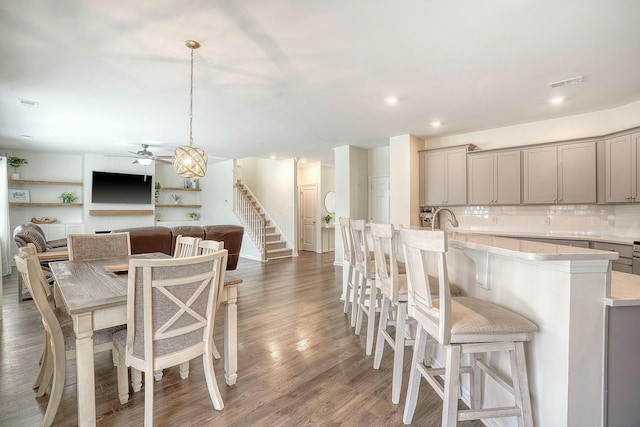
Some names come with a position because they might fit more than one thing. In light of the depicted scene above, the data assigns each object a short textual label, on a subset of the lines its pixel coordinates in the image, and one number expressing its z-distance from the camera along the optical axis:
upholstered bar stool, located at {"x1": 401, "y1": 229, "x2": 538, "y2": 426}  1.38
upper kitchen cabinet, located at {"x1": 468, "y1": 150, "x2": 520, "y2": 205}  4.76
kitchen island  1.33
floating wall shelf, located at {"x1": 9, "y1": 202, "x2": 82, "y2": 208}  6.92
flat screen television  7.84
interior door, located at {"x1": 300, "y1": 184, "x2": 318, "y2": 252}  9.23
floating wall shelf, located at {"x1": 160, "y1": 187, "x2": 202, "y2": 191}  9.23
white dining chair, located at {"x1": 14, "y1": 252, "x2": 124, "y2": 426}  1.66
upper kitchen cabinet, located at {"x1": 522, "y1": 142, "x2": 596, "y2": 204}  4.15
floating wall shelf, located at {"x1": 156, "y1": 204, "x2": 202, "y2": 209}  9.23
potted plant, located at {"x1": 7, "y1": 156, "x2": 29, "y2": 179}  6.81
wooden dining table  1.58
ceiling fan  5.89
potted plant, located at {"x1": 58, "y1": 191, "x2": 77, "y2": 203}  7.68
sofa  4.61
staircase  7.87
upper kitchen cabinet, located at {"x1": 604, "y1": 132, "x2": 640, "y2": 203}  3.65
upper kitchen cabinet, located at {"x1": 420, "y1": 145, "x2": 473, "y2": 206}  5.27
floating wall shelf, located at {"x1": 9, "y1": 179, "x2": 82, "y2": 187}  6.96
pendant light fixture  3.01
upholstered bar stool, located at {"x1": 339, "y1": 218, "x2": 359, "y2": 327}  3.26
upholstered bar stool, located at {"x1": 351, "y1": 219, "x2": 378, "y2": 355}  2.66
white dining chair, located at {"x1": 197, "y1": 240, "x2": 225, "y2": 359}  2.40
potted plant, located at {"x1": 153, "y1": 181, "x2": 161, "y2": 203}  9.06
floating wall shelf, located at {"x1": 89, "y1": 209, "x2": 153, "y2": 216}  7.79
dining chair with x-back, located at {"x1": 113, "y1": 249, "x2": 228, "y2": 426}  1.55
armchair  4.23
